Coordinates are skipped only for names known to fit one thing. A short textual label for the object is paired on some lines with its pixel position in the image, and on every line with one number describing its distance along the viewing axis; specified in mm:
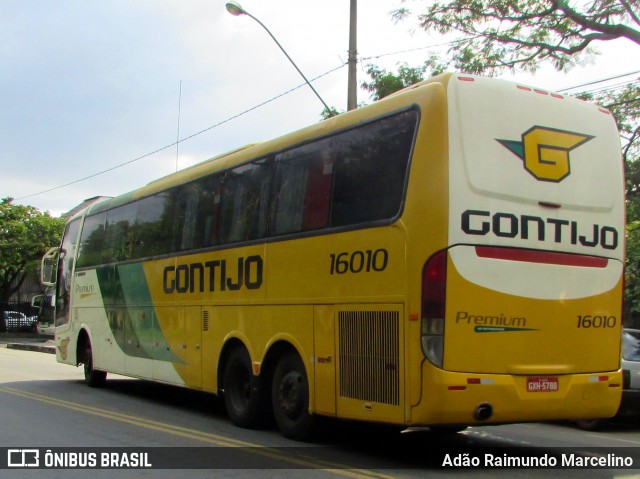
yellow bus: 7305
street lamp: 16797
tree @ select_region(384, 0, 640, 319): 15500
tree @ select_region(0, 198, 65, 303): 40656
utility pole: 16328
